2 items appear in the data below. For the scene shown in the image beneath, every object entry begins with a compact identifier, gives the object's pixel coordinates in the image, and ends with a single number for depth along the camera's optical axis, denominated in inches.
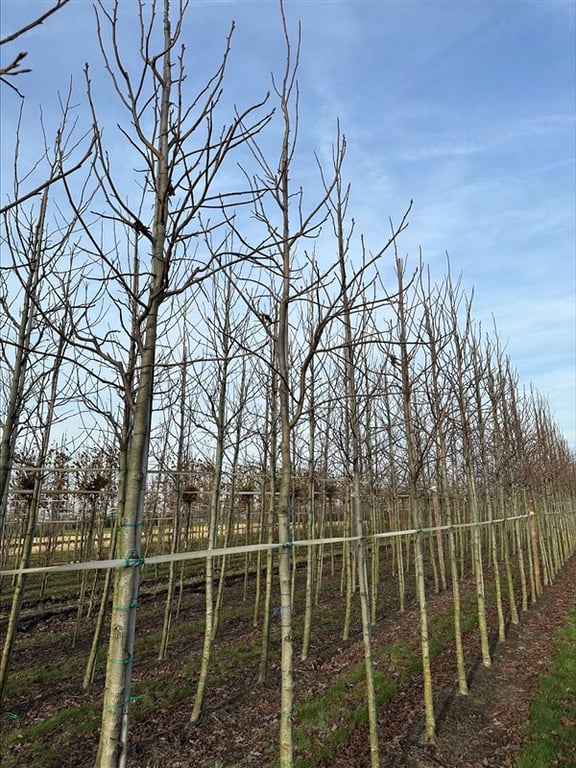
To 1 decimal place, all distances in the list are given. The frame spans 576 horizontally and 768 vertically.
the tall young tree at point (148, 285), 73.1
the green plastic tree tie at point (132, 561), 74.6
